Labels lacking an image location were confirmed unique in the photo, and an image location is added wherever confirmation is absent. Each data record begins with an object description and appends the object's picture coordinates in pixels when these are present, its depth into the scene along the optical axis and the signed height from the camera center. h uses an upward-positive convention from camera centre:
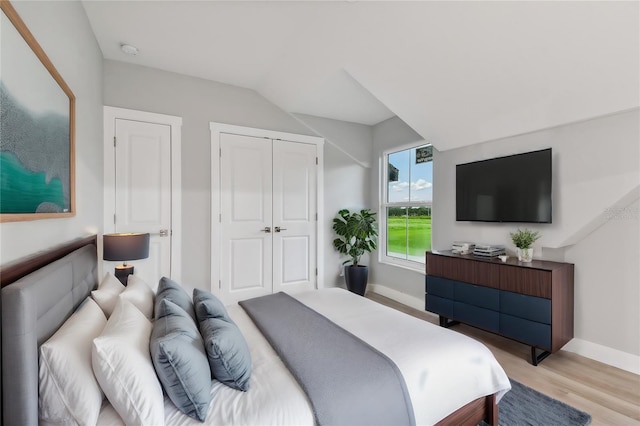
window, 3.91 +0.09
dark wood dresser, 2.32 -0.75
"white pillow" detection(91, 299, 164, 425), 0.98 -0.59
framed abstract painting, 1.02 +0.34
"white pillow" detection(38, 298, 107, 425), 0.95 -0.58
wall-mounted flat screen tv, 2.60 +0.24
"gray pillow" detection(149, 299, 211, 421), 1.06 -0.61
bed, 0.88 -0.71
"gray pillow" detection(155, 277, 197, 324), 1.66 -0.49
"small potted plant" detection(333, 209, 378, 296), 4.16 -0.42
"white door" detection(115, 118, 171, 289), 3.06 +0.24
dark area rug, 1.75 -1.24
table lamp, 2.36 -0.30
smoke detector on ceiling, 2.76 +1.53
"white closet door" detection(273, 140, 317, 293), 3.94 -0.07
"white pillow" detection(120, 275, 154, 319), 1.66 -0.50
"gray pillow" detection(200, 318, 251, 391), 1.22 -0.63
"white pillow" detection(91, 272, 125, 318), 1.56 -0.48
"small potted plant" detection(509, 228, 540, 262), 2.65 -0.27
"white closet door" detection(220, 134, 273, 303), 3.59 -0.08
